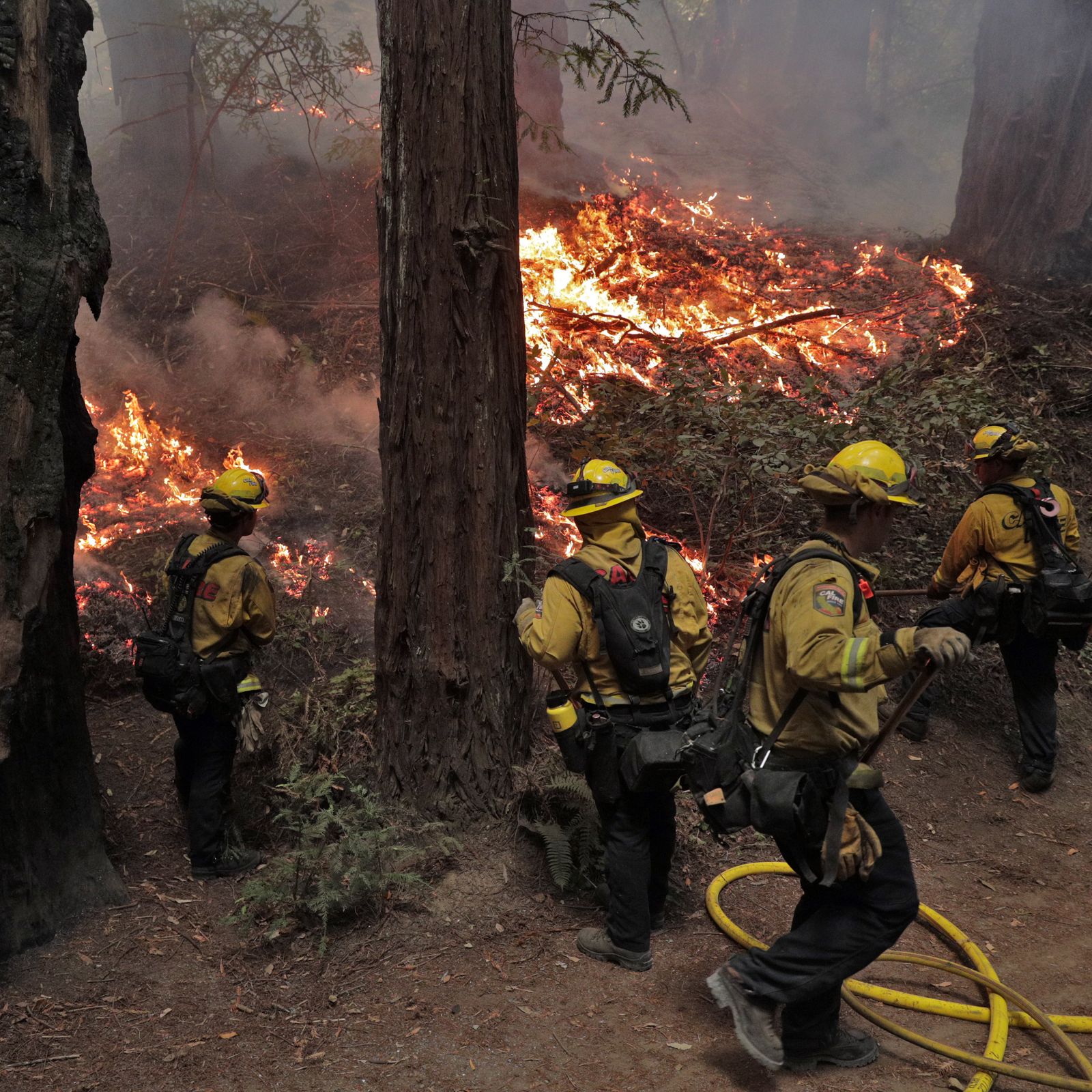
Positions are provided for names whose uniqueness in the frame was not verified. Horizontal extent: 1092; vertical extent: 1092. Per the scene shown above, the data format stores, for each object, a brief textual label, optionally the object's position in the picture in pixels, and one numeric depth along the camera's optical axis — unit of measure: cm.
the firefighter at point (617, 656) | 423
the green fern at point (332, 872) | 455
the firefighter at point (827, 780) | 338
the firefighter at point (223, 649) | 529
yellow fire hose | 355
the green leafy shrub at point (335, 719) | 595
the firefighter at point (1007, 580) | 611
